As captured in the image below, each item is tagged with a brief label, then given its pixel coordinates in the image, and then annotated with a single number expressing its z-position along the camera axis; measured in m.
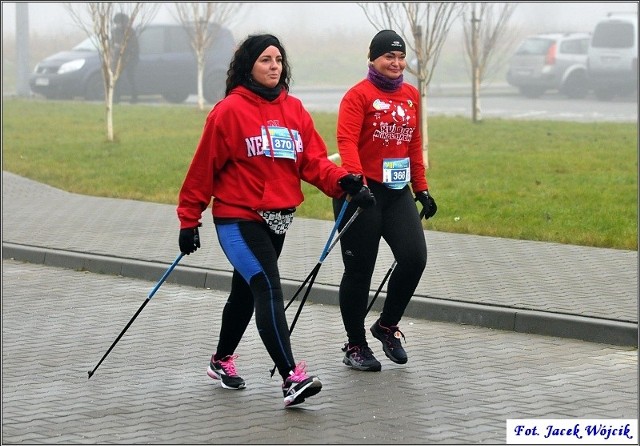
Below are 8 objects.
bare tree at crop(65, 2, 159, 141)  21.53
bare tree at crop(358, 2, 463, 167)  17.42
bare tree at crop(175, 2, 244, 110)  28.69
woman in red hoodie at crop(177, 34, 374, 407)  6.53
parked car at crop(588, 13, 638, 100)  34.06
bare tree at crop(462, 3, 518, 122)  24.69
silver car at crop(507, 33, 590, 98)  34.59
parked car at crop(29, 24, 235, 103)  31.73
